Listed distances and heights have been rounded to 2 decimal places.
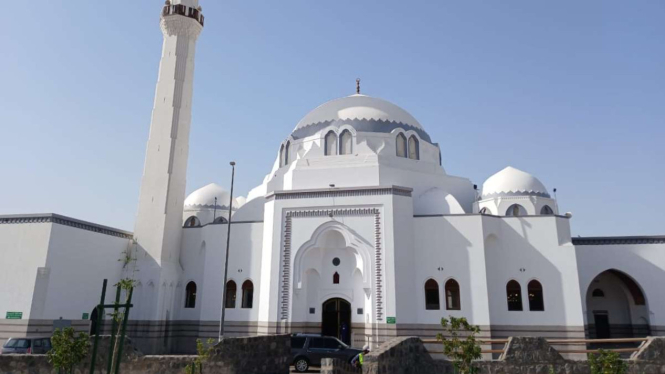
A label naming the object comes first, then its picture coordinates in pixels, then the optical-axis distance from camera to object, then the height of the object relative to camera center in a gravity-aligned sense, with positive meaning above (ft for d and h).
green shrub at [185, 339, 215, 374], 34.86 -3.66
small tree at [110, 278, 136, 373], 36.19 -2.85
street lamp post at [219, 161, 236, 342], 60.05 +2.17
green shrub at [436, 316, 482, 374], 34.69 -2.80
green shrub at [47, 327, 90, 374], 31.58 -2.83
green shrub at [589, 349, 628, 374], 29.58 -3.12
